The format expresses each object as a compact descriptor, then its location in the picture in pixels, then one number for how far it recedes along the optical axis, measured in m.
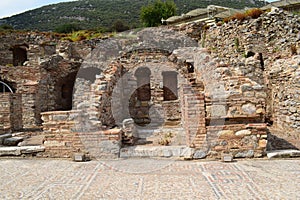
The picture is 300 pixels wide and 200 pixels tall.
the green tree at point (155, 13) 38.53
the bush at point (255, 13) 12.89
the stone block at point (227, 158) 5.39
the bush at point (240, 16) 13.21
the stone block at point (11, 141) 8.10
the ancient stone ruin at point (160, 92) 5.64
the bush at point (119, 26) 42.66
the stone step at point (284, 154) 5.45
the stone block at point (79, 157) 5.79
